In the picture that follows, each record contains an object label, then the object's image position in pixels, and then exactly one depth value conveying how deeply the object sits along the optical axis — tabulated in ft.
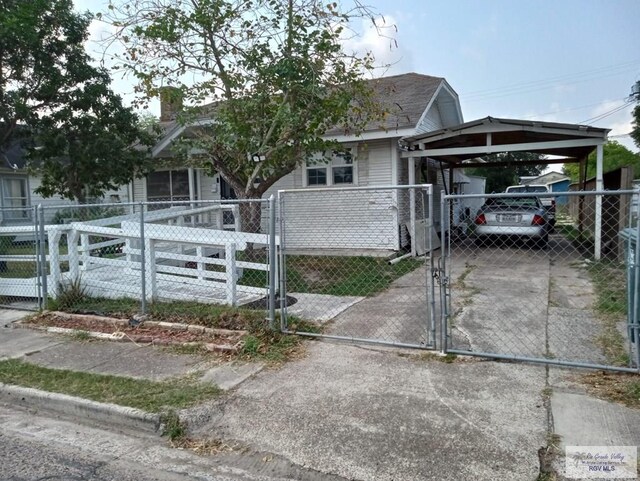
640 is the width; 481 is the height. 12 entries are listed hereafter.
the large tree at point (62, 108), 39.50
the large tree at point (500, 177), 123.44
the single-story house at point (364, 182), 39.06
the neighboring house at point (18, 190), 59.45
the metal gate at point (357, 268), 18.90
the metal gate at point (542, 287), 15.71
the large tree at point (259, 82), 27.43
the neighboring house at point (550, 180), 163.91
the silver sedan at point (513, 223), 37.93
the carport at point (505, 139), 34.91
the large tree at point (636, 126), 90.84
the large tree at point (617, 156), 151.80
